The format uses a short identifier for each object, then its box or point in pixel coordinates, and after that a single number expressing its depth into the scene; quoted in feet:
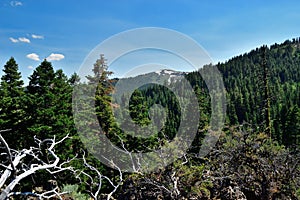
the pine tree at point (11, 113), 57.41
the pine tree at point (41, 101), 55.42
